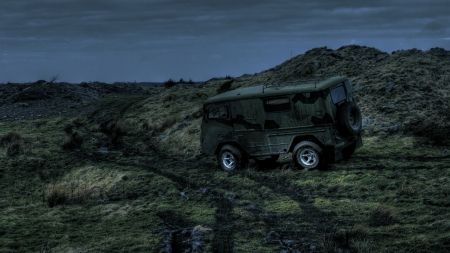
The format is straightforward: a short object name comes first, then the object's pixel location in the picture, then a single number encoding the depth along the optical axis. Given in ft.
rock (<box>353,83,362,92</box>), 75.15
